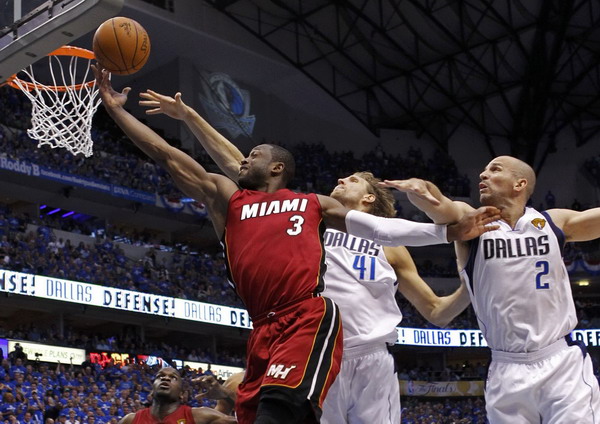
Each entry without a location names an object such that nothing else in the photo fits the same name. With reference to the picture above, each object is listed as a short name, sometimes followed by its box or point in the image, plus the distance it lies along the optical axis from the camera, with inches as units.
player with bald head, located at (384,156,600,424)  182.2
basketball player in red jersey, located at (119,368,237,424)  252.8
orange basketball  236.4
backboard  261.6
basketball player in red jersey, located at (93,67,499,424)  156.8
